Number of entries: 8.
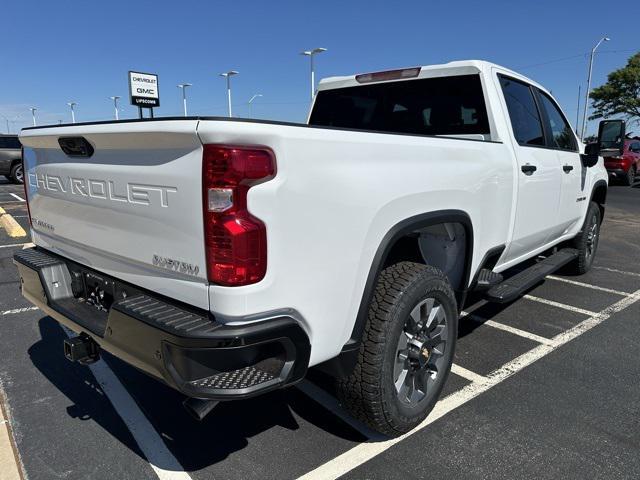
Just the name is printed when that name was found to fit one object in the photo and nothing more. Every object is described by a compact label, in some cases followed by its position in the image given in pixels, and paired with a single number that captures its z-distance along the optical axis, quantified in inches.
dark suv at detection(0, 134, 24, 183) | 675.4
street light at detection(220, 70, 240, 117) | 1480.1
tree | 1519.4
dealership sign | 765.3
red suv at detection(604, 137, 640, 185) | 677.9
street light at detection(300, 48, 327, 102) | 1145.9
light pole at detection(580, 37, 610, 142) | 1323.2
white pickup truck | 69.9
